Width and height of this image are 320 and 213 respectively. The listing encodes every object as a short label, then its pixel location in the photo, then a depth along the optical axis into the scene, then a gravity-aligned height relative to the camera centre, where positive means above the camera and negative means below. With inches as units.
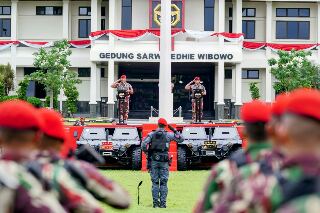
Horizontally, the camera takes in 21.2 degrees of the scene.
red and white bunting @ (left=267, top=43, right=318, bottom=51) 2349.9 +151.7
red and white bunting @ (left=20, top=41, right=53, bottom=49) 2389.0 +155.9
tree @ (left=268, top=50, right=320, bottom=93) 2162.9 +75.8
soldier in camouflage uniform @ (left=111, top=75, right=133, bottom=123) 1333.7 +17.1
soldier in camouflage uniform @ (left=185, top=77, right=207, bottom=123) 1374.3 +19.8
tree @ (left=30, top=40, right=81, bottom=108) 2217.0 +82.4
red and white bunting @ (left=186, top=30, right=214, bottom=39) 2235.5 +174.1
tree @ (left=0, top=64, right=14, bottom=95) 2296.3 +61.0
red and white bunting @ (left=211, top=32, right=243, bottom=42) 2261.3 +168.6
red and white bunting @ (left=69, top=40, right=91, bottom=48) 2385.6 +158.1
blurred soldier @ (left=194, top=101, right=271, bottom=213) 216.2 -14.9
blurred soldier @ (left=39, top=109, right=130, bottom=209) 210.4 -20.9
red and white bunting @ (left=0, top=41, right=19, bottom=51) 2409.3 +155.5
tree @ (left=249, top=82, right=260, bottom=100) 2327.8 +26.5
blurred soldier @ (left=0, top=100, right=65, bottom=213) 172.4 -13.0
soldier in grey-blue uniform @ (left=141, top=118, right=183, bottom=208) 681.6 -48.4
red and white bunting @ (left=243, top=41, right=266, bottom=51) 2374.5 +154.6
